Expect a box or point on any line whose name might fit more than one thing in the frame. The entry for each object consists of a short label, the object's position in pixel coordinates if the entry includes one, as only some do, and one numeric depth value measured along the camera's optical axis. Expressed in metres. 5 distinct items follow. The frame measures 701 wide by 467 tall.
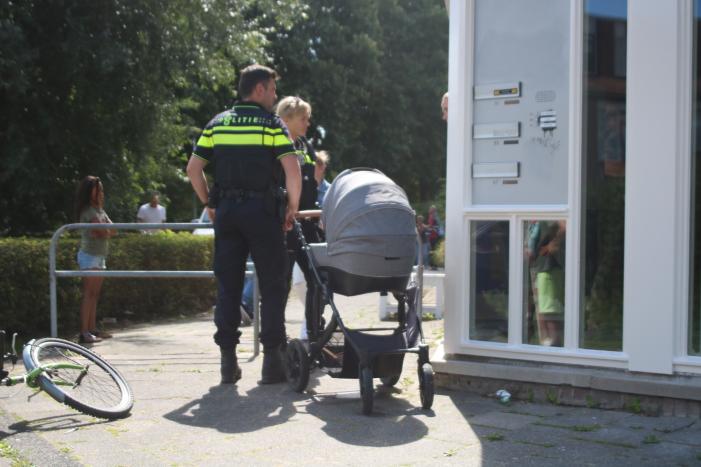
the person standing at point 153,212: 18.95
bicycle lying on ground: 5.43
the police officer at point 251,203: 6.38
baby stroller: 5.82
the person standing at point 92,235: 9.30
